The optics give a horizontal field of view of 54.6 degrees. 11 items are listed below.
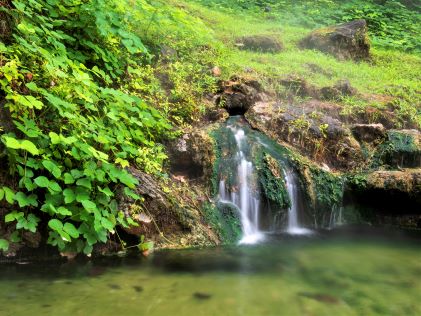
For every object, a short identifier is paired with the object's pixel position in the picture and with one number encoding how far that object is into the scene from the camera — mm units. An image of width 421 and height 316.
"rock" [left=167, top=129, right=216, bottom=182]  6078
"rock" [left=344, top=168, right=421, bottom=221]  6734
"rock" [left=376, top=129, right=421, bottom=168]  7324
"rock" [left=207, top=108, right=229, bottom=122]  7012
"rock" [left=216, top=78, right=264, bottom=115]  7414
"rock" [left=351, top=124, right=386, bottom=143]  7574
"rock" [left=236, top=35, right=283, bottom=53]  11070
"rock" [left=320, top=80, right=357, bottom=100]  8891
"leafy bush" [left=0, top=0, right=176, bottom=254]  3924
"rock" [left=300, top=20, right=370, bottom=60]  11781
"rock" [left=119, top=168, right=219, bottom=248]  4754
